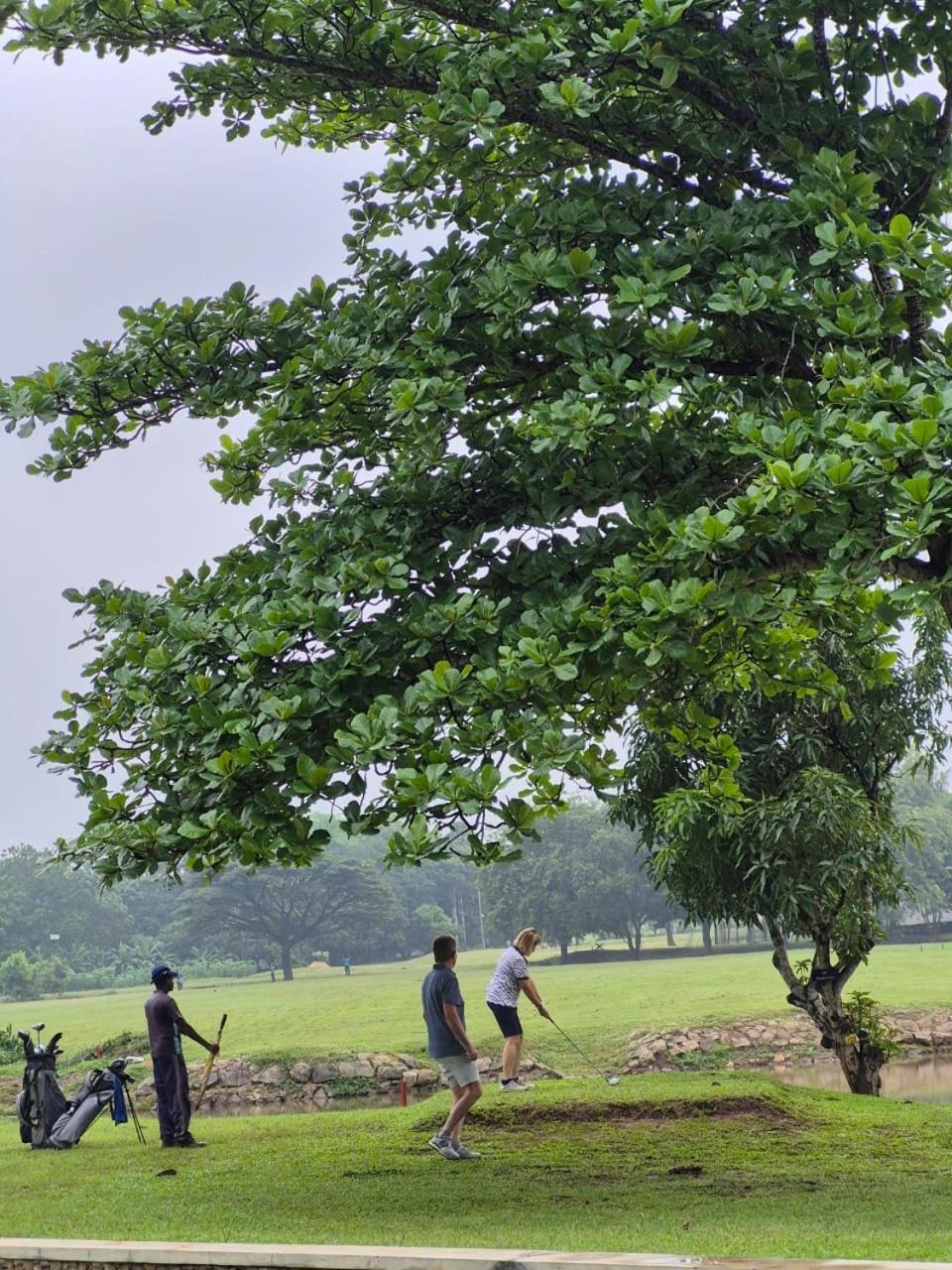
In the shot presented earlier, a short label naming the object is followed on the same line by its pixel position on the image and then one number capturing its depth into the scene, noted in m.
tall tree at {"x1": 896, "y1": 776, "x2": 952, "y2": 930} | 84.31
